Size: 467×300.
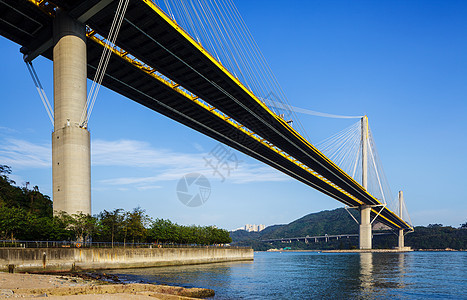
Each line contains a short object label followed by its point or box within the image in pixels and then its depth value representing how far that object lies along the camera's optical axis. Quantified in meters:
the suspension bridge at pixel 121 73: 36.06
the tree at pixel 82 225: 35.69
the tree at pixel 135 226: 52.75
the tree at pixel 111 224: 47.31
